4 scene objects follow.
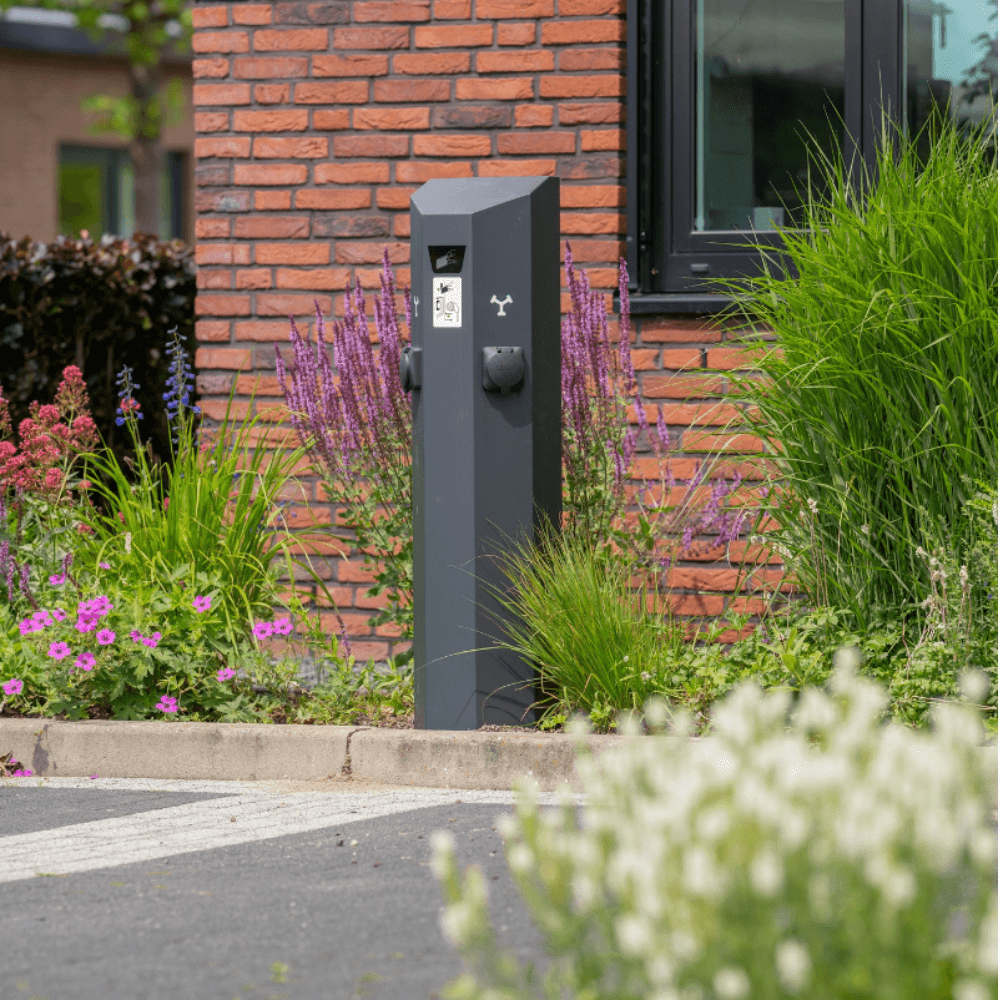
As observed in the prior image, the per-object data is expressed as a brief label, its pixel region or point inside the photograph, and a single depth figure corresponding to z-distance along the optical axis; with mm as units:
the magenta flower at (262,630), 10172
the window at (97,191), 45250
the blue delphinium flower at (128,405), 11414
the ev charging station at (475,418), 9453
